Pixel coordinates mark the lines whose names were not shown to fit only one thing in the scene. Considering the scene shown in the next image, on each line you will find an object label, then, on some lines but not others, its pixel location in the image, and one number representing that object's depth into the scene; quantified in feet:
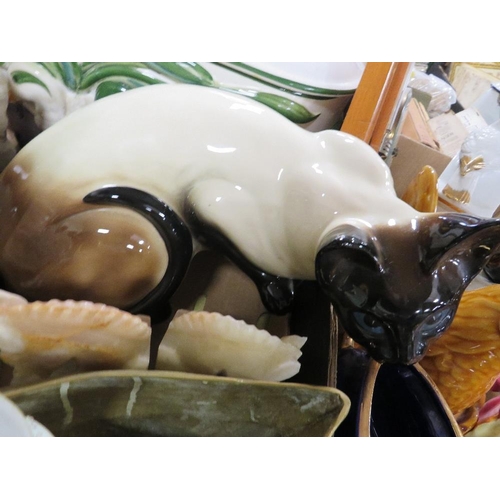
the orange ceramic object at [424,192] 1.57
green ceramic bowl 1.07
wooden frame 1.47
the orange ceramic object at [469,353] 1.54
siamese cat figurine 1.07
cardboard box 2.17
